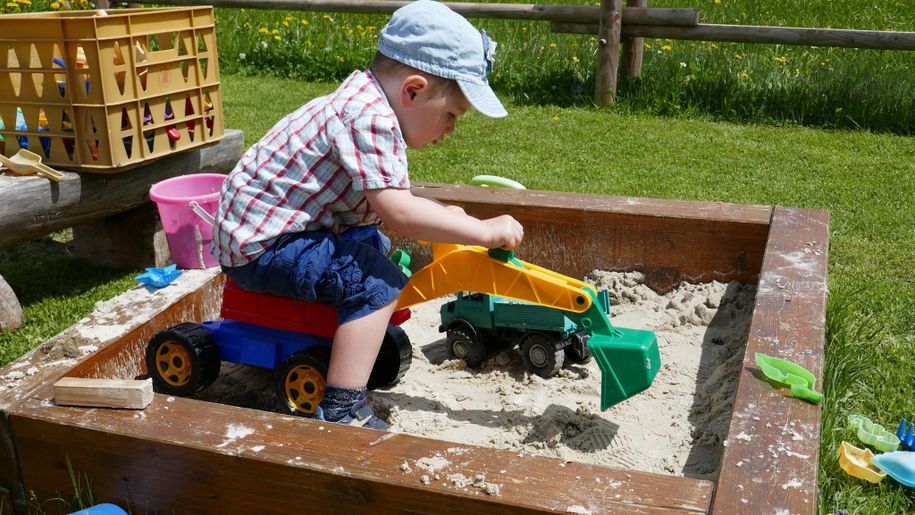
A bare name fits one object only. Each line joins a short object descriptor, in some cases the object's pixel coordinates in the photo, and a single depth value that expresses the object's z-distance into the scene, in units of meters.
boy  1.99
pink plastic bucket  2.71
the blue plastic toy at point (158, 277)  2.52
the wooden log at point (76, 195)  2.96
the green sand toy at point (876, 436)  2.18
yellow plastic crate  2.96
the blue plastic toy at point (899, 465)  2.03
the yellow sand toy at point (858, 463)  2.04
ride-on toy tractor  2.25
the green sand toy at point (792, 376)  1.68
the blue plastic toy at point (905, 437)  2.16
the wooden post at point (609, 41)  5.64
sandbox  1.47
